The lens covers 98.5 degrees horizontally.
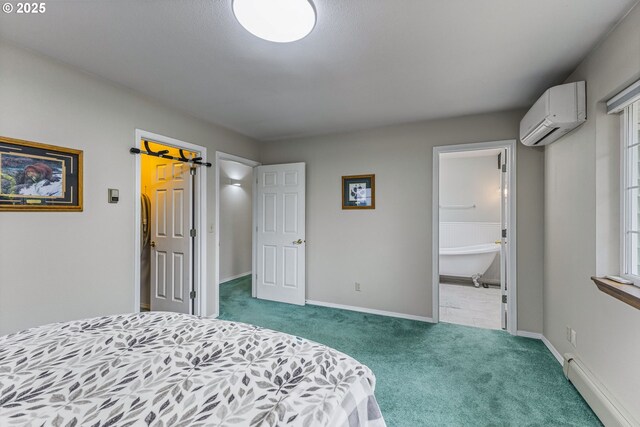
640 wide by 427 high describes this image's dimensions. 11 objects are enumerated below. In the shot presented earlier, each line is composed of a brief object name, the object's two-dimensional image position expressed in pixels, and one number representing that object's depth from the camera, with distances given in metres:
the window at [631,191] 1.68
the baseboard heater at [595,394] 1.54
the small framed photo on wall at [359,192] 3.61
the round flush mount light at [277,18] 1.41
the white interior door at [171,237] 3.25
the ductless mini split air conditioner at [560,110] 1.99
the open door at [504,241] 2.98
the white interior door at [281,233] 3.96
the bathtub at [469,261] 4.91
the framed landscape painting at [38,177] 1.79
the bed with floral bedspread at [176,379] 0.76
